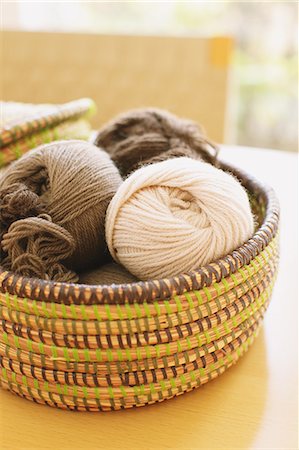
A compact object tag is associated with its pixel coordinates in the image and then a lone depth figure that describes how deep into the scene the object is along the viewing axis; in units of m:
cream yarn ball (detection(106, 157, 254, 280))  0.41
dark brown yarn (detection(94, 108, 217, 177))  0.56
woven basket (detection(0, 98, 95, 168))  0.63
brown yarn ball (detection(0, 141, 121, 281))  0.42
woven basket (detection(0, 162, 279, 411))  0.36
